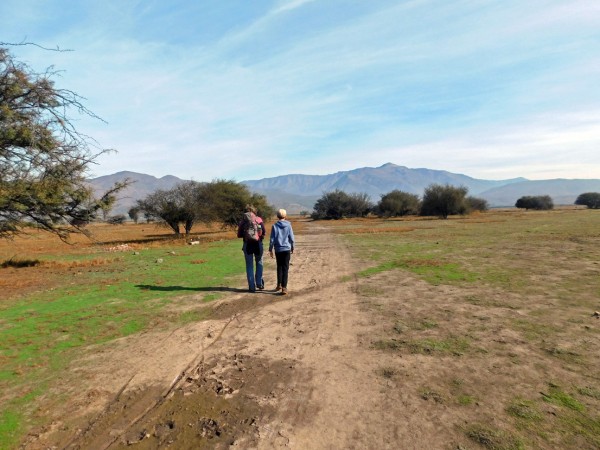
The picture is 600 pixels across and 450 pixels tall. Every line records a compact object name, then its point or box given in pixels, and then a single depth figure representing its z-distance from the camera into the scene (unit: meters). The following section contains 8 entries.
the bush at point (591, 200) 102.94
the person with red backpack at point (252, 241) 8.47
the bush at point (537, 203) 109.38
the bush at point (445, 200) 63.91
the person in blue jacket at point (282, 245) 8.25
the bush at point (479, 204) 93.31
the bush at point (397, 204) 76.06
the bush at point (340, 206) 77.56
